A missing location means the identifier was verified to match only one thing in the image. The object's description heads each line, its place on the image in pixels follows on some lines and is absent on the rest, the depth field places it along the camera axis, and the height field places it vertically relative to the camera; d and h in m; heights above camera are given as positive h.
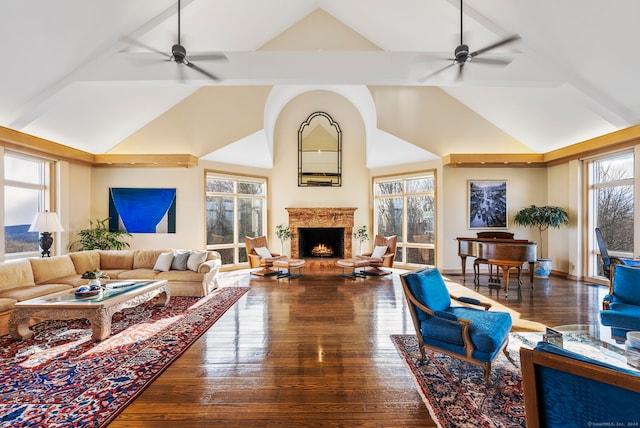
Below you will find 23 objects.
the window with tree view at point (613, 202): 5.67 +0.27
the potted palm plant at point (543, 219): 6.50 -0.09
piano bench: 5.74 -1.29
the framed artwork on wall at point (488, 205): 7.27 +0.29
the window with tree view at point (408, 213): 7.69 +0.09
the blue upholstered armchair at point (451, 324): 2.43 -1.03
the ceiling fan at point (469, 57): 3.47 +2.10
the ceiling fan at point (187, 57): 3.52 +2.12
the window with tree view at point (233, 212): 7.62 +0.17
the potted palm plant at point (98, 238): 6.41 -0.45
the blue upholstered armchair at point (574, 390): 1.06 -0.73
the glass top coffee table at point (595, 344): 2.04 -1.10
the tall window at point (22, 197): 5.29 +0.46
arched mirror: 8.55 +2.07
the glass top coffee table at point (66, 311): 3.29 -1.11
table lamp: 5.00 -0.13
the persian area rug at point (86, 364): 2.12 -1.47
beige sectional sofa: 4.05 -0.94
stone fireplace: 8.35 -0.12
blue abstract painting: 7.03 +0.25
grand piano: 5.07 -0.70
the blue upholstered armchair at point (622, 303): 2.86 -1.03
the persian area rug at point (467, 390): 2.05 -1.50
